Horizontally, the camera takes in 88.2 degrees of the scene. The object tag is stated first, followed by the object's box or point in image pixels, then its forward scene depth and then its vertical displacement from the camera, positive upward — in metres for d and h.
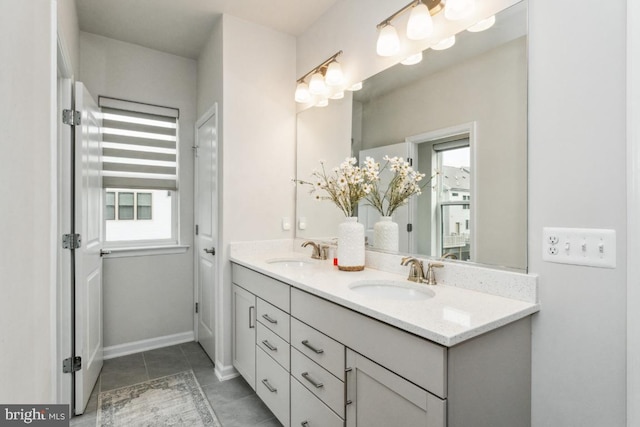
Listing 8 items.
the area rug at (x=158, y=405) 1.93 -1.21
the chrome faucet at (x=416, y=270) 1.60 -0.28
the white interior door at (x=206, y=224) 2.60 -0.09
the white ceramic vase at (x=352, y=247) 1.90 -0.20
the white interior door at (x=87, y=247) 1.95 -0.22
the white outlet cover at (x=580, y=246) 1.07 -0.11
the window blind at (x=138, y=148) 2.85 +0.59
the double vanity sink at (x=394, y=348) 1.00 -0.49
